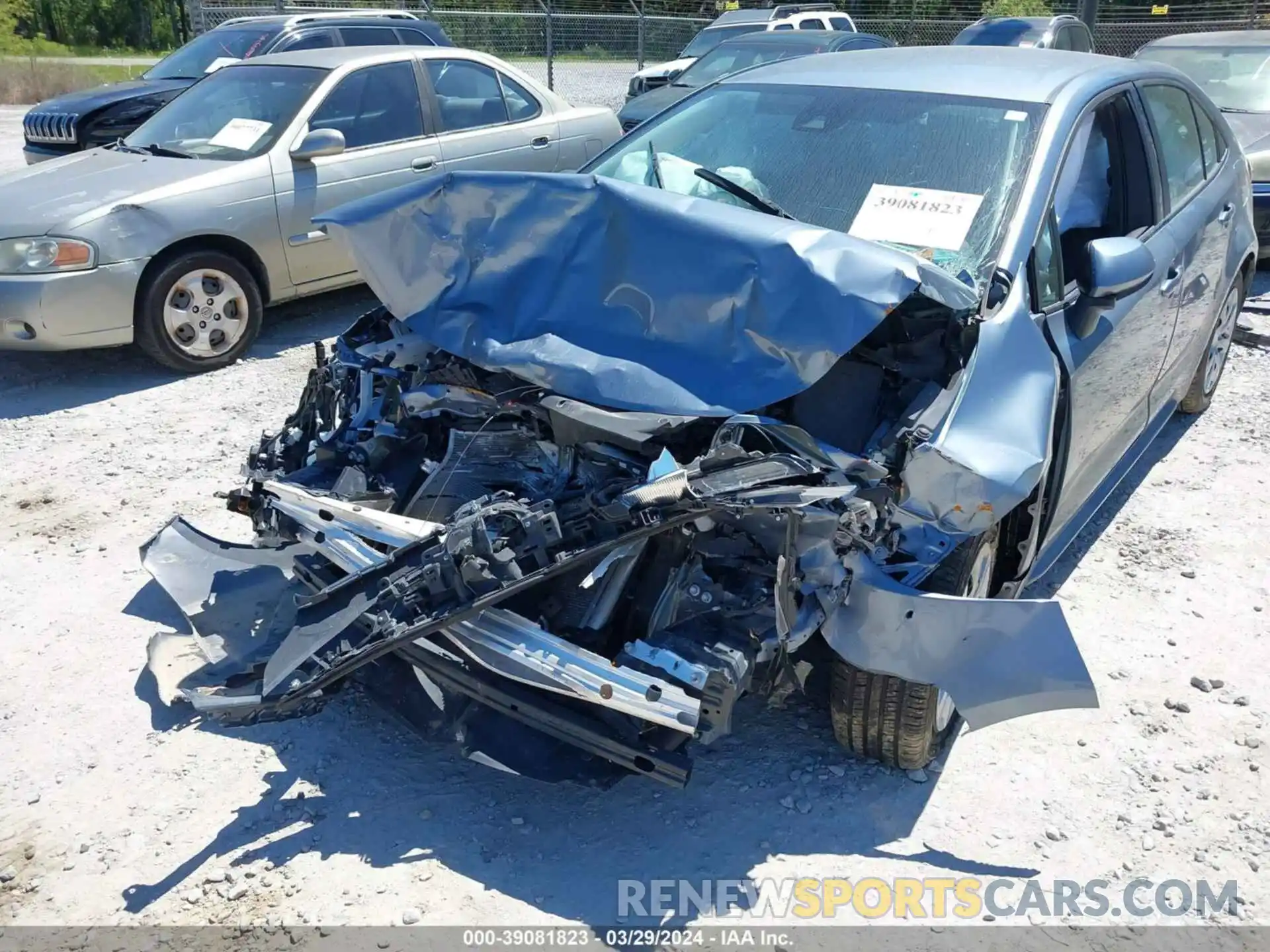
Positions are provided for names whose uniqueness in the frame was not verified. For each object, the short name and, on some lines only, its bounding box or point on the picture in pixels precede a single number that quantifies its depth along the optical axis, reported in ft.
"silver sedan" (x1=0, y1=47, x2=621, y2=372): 18.06
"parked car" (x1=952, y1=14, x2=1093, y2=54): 37.52
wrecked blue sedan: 8.00
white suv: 51.93
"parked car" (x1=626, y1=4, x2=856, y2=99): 45.03
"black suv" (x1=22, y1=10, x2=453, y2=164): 30.25
